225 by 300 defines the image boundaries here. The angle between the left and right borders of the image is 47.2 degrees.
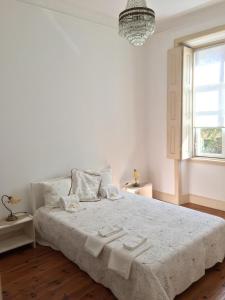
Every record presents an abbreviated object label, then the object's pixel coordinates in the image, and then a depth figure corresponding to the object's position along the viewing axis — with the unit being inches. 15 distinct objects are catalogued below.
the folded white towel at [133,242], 82.5
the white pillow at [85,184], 130.8
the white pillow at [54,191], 122.8
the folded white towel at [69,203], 119.4
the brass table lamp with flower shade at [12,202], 112.2
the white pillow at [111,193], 135.2
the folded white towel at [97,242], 87.6
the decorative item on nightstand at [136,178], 165.0
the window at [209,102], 155.3
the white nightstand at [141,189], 159.2
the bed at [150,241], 75.8
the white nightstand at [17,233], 109.9
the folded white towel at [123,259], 77.4
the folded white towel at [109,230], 92.4
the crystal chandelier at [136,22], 85.6
